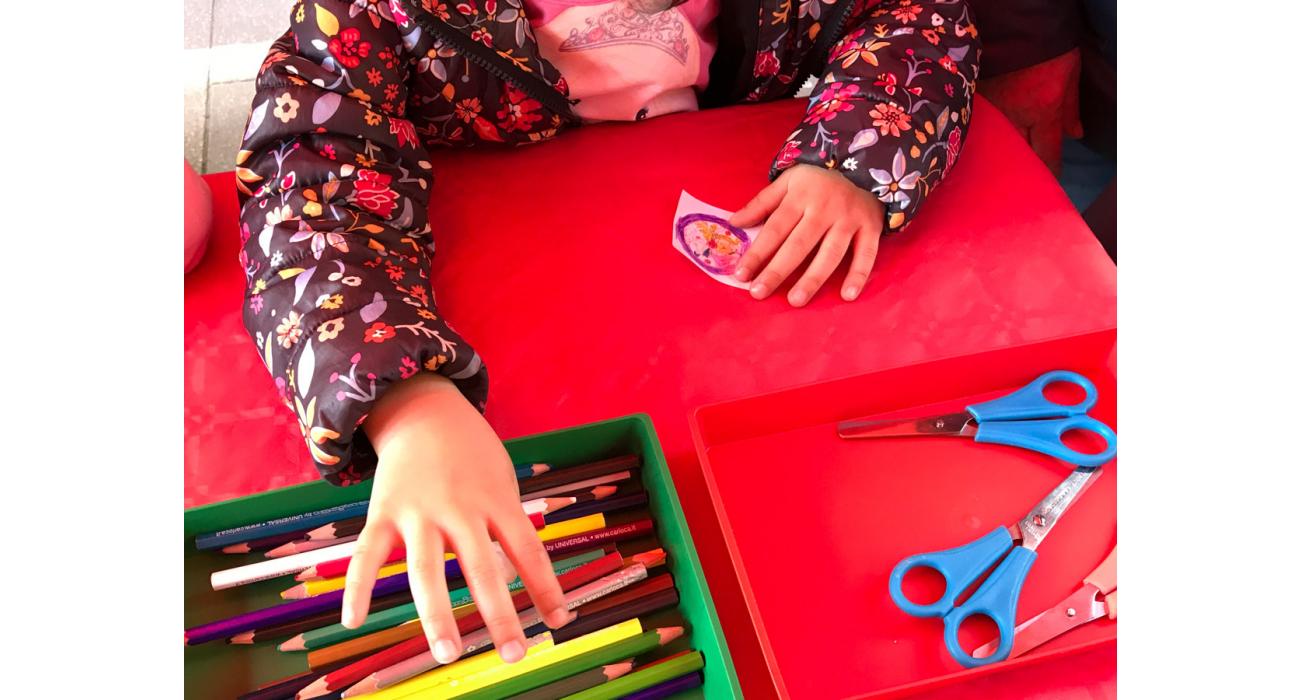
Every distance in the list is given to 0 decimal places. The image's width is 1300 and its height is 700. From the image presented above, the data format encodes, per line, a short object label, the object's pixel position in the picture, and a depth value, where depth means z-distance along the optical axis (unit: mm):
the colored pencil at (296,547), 472
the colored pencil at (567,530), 480
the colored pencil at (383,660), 430
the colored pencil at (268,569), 463
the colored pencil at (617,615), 453
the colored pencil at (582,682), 433
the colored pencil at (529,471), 496
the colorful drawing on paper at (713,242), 632
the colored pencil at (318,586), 462
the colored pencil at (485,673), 428
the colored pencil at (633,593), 464
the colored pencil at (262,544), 476
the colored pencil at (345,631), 448
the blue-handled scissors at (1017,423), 526
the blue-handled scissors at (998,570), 459
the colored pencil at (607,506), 489
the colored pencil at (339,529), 476
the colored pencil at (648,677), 436
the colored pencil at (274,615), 448
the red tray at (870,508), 466
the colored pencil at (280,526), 473
